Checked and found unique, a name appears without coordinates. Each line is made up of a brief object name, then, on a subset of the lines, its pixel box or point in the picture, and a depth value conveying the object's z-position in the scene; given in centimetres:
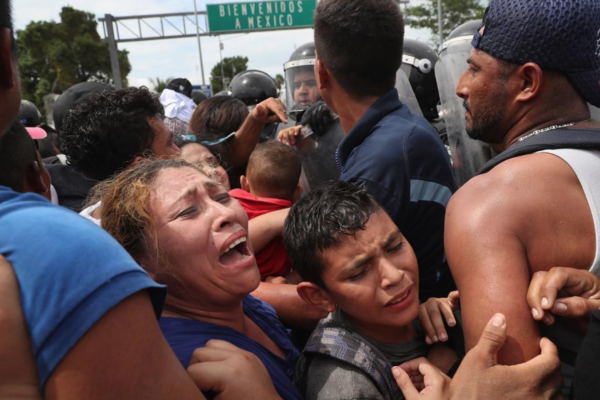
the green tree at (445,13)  2553
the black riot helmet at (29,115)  701
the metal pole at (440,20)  2228
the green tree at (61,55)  3196
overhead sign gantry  2411
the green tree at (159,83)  5375
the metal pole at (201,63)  3969
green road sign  2411
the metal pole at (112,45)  2144
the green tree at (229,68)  7135
